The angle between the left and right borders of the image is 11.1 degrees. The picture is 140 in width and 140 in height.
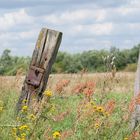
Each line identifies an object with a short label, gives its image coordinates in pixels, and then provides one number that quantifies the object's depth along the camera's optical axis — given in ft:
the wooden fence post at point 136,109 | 36.07
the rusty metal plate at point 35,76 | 33.67
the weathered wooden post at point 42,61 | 33.43
